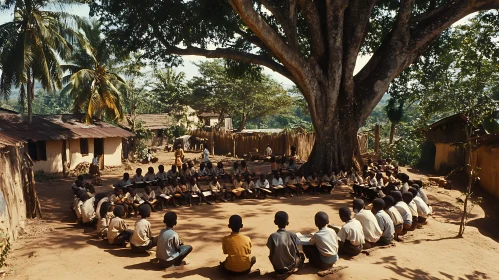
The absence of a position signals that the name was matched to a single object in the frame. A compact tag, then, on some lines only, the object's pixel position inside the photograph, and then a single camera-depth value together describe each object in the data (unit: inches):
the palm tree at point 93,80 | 796.6
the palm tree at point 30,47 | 612.4
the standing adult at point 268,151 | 906.7
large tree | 564.0
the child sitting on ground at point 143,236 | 282.5
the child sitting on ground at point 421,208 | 362.9
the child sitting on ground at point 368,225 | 289.0
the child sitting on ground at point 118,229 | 304.5
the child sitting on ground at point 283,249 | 239.5
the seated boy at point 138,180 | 522.0
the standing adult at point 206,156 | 782.7
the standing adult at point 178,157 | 677.9
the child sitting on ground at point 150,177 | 537.1
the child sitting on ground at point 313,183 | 526.0
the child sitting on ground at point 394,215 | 319.3
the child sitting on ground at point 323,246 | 250.4
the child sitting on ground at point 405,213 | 331.0
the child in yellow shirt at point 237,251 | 239.8
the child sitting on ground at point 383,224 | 301.1
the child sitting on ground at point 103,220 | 327.9
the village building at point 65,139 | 712.4
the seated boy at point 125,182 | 498.8
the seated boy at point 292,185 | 522.4
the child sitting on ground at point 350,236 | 271.2
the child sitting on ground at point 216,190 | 481.0
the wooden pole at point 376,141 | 871.7
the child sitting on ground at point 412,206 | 343.9
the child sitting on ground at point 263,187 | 504.8
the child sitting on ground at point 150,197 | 431.7
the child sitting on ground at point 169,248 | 259.1
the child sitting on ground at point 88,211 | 367.2
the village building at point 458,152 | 542.6
